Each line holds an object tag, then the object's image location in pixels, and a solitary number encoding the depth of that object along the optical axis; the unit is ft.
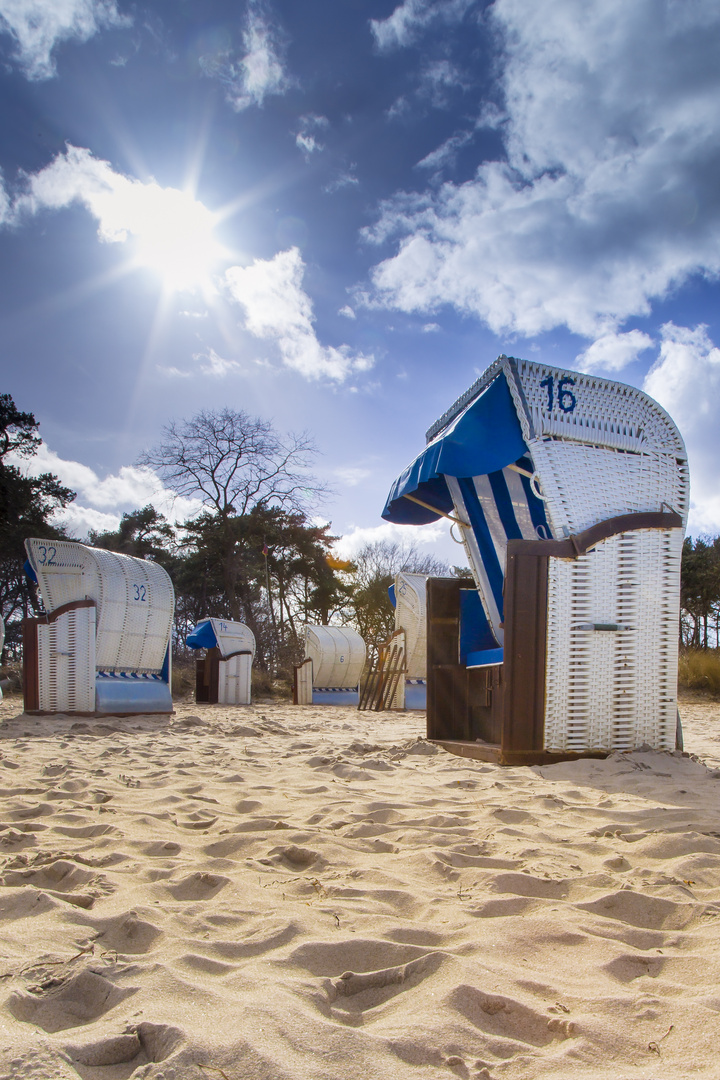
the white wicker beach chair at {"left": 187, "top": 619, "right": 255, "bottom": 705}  42.80
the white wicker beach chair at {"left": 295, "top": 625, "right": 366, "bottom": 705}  50.51
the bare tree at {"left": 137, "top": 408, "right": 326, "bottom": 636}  70.13
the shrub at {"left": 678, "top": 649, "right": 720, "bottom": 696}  41.52
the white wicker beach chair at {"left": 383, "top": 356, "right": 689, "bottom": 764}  13.16
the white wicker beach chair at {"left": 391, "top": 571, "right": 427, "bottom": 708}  41.88
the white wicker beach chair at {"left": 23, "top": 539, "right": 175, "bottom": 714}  27.14
